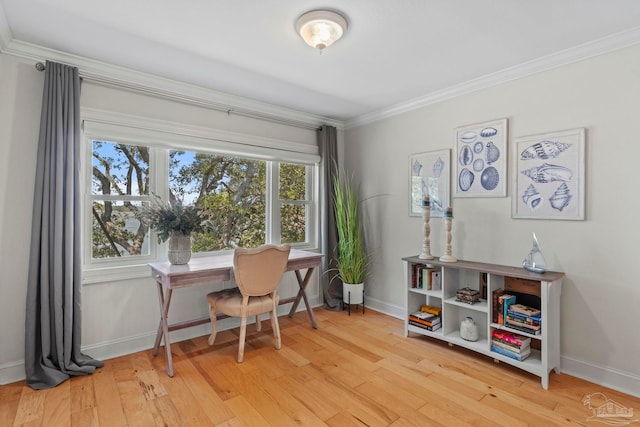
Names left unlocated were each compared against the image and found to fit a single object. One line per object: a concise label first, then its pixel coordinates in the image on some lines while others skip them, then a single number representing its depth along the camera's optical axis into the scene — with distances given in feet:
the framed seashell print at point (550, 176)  7.92
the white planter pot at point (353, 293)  12.41
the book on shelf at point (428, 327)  9.85
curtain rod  8.56
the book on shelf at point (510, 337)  8.02
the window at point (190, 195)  9.02
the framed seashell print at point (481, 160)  9.23
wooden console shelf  7.54
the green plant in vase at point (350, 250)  12.41
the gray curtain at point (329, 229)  13.24
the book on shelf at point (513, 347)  7.96
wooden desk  8.21
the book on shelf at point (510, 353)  7.93
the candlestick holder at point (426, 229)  10.18
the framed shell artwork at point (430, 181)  10.67
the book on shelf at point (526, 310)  7.77
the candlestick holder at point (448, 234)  9.69
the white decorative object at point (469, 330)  9.02
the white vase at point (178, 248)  9.05
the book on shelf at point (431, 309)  10.24
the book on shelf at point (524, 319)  7.70
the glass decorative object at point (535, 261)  8.12
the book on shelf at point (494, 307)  8.57
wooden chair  8.66
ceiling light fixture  6.35
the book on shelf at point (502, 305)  8.34
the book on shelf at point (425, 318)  9.88
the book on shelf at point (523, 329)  7.68
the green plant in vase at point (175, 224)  8.82
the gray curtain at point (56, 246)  7.54
